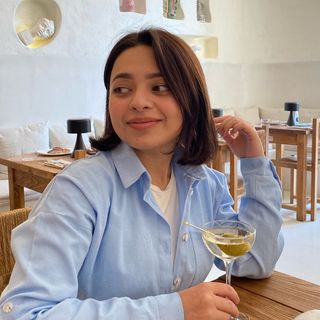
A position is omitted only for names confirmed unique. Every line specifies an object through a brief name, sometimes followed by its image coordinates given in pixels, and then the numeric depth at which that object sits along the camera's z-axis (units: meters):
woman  0.72
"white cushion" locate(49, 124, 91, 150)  3.95
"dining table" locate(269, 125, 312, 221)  3.81
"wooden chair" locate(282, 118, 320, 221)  3.77
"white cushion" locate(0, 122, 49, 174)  3.62
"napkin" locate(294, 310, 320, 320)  0.74
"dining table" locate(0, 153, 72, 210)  2.51
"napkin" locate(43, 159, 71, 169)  2.54
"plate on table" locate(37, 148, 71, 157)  2.92
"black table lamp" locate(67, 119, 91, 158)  2.77
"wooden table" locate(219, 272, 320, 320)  0.83
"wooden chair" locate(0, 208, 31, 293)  1.11
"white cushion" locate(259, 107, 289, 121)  5.48
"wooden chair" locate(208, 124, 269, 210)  3.34
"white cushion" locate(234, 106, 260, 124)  5.66
